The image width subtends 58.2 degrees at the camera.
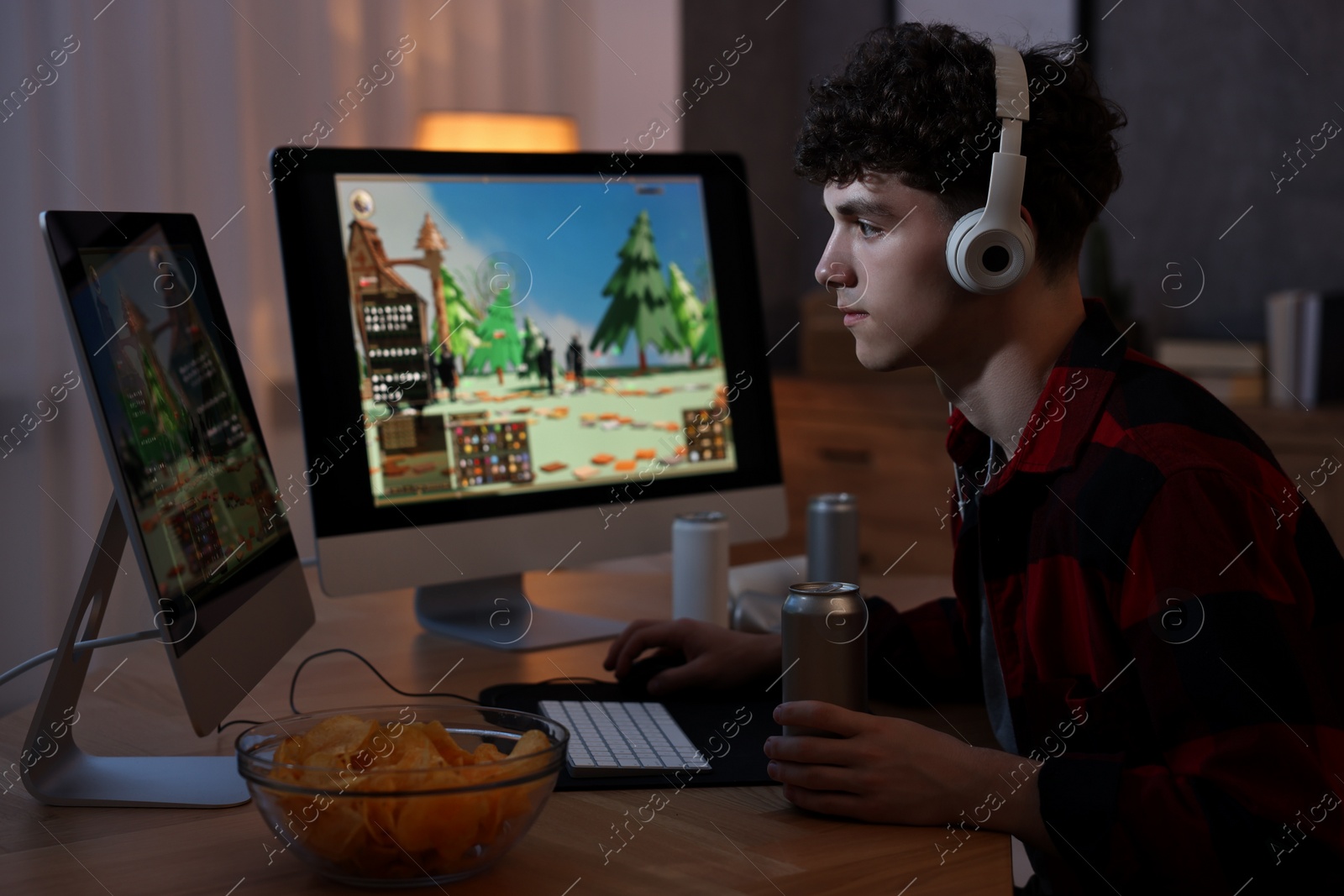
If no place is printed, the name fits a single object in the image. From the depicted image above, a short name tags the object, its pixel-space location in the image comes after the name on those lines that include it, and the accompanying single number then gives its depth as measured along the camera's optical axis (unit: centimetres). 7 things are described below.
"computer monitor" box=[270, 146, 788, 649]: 125
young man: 76
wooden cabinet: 298
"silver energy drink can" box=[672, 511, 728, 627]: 133
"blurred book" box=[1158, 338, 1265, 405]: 261
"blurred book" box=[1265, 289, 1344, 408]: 254
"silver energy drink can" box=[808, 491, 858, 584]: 142
